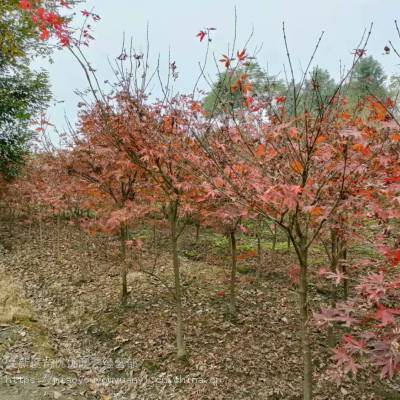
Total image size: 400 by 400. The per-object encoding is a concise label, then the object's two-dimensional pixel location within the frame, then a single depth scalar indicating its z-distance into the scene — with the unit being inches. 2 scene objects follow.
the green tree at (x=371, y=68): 1041.7
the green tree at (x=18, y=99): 415.8
